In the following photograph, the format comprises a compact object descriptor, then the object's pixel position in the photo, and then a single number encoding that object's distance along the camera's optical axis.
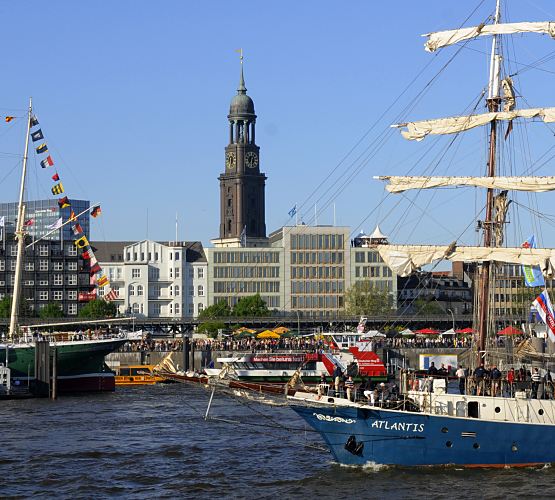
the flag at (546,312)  65.50
